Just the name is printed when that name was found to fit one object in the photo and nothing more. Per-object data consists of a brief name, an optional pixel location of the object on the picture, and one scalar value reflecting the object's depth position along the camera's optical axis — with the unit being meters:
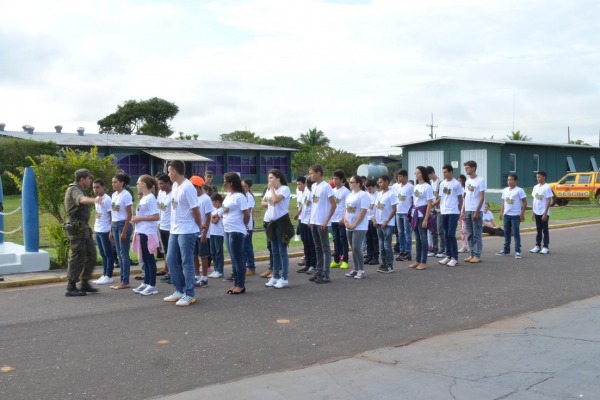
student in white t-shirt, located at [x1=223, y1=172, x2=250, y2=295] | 9.29
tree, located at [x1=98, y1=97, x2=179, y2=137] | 73.88
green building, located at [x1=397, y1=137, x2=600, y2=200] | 38.41
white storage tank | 35.53
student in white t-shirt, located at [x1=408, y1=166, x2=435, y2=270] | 11.67
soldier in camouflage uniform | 9.23
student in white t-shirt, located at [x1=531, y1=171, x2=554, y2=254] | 13.95
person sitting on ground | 16.23
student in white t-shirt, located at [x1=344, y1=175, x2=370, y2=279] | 10.39
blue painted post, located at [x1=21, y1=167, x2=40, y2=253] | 11.36
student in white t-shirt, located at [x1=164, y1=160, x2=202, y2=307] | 8.52
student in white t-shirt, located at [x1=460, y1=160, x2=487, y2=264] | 12.41
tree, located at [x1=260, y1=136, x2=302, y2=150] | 78.94
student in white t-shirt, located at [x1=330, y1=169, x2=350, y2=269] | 11.36
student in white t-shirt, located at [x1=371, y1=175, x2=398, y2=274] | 11.34
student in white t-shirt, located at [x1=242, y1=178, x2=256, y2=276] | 11.15
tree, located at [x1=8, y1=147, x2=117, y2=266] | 11.81
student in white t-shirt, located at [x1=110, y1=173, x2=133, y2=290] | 9.84
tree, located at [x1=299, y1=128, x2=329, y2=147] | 78.31
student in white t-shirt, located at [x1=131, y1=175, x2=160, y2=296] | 9.29
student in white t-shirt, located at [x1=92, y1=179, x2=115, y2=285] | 10.13
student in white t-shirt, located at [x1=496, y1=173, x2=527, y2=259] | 13.41
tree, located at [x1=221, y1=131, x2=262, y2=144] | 79.00
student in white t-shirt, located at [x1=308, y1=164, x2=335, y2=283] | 10.11
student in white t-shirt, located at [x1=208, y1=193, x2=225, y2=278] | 10.55
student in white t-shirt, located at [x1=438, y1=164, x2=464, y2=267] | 11.97
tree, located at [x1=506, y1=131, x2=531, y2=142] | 67.31
